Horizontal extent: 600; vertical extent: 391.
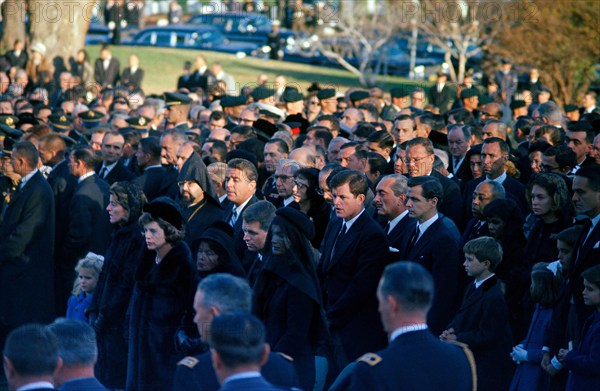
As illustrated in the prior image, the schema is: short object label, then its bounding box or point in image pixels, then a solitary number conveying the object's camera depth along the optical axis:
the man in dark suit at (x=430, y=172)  9.95
